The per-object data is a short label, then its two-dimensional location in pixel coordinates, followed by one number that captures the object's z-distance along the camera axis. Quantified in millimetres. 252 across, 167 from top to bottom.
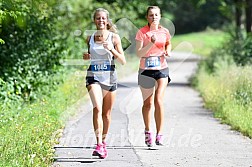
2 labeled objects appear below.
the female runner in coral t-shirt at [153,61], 17075
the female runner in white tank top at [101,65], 15774
